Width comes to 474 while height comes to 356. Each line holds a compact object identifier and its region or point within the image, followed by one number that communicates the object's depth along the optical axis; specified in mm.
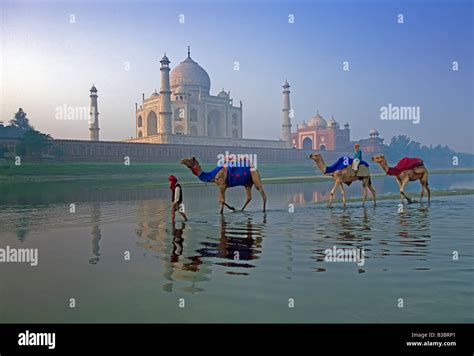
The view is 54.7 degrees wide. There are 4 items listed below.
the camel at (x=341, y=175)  11383
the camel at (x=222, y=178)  10047
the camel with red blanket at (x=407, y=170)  12055
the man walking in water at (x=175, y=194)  8320
